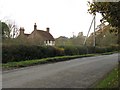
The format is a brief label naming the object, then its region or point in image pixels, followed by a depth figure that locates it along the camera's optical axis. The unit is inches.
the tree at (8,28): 793.6
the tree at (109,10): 261.7
